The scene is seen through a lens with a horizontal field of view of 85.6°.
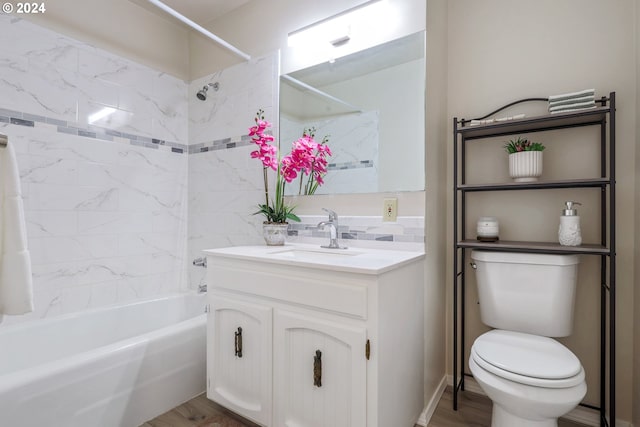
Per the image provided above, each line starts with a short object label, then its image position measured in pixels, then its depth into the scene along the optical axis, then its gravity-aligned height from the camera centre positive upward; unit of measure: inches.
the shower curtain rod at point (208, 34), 70.4 +41.8
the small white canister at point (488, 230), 67.4 -3.3
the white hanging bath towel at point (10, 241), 48.1 -4.1
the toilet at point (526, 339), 47.1 -21.4
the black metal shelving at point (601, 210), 55.2 +0.6
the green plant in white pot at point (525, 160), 63.5 +9.8
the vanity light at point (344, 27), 72.1 +41.4
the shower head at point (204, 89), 99.5 +35.7
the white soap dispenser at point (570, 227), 59.4 -2.4
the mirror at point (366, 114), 68.6 +22.0
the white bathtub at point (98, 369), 51.8 -28.7
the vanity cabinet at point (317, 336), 48.8 -20.0
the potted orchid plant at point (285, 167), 74.4 +10.0
